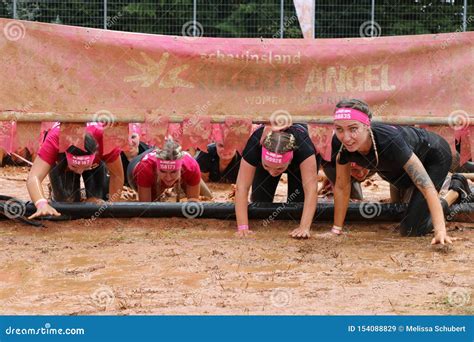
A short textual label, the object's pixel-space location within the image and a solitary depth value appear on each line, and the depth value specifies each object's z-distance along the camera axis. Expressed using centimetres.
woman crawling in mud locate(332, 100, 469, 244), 1069
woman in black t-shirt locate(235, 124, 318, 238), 1143
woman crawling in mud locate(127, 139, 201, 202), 1313
